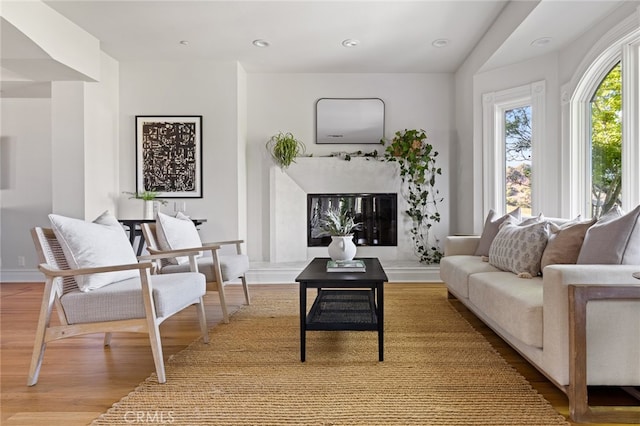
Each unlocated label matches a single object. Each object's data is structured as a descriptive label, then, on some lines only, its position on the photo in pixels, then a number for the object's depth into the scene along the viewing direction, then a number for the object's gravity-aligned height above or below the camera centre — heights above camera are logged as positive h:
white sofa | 1.58 -0.52
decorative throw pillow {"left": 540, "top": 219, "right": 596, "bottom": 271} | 2.22 -0.21
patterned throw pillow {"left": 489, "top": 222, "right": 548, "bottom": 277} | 2.48 -0.27
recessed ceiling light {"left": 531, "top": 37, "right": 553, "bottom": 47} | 3.55 +1.56
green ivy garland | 4.97 +0.34
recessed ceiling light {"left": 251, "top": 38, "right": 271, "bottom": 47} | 4.21 +1.86
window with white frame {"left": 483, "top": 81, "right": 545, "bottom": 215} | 4.07 +0.71
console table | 4.25 -0.18
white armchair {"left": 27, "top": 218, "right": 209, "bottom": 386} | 1.90 -0.48
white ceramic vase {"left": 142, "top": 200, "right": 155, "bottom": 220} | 4.50 +0.03
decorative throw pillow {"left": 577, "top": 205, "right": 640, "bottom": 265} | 1.84 -0.17
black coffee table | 2.14 -0.63
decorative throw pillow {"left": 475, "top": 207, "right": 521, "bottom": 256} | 3.27 -0.17
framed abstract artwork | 4.79 +0.70
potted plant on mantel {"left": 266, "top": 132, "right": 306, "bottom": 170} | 4.98 +0.82
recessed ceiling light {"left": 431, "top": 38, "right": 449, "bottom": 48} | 4.18 +1.84
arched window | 2.83 +0.68
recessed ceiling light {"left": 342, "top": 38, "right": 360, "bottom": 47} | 4.19 +1.85
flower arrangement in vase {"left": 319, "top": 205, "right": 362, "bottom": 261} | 2.82 -0.22
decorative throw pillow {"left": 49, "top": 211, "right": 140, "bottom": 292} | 1.99 -0.19
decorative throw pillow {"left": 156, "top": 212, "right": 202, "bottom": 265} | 2.86 -0.17
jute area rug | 1.60 -0.84
